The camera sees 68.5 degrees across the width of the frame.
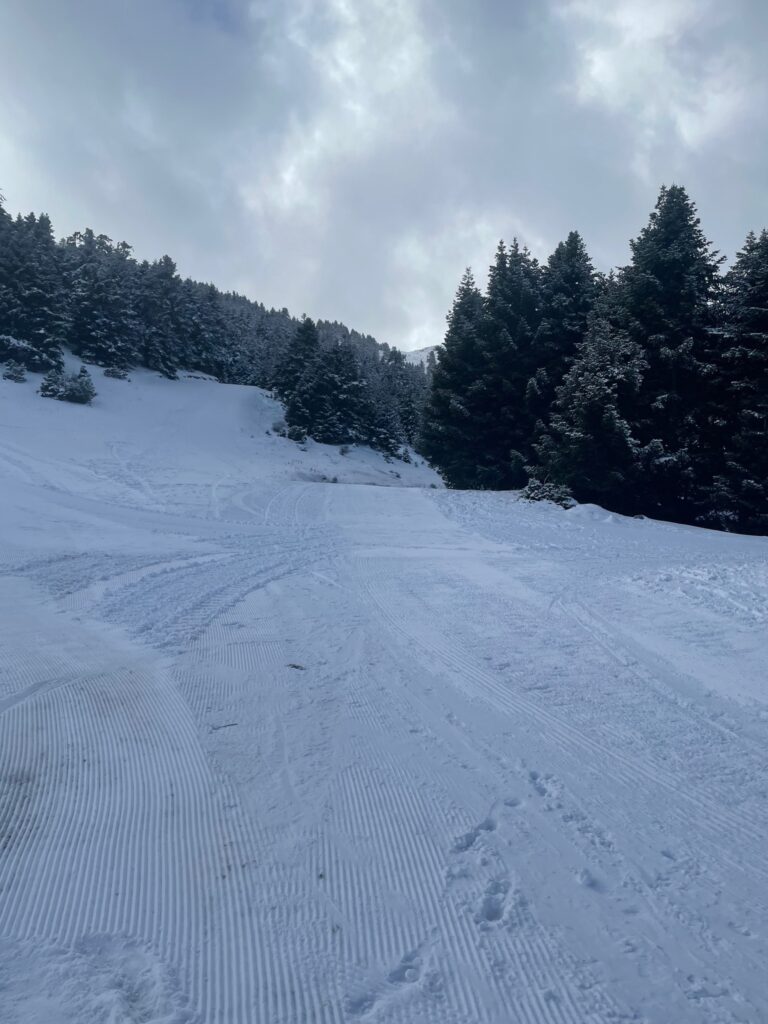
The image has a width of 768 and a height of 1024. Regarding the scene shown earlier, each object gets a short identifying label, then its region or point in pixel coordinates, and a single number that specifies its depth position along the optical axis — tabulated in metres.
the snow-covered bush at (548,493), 18.27
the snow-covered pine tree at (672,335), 18.58
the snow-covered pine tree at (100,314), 39.84
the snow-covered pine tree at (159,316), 45.03
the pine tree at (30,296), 35.53
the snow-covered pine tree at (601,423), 17.61
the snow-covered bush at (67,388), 31.31
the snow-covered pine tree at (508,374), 24.70
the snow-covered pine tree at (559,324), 23.84
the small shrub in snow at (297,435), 36.43
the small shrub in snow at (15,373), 32.53
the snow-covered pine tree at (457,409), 25.83
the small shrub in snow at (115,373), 39.12
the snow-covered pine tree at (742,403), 17.48
